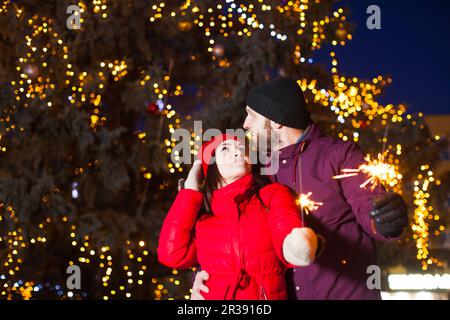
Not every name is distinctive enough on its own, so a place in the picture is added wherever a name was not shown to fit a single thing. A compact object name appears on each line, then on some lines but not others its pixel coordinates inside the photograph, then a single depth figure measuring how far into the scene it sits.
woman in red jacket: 2.65
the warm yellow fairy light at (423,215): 7.52
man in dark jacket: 2.74
